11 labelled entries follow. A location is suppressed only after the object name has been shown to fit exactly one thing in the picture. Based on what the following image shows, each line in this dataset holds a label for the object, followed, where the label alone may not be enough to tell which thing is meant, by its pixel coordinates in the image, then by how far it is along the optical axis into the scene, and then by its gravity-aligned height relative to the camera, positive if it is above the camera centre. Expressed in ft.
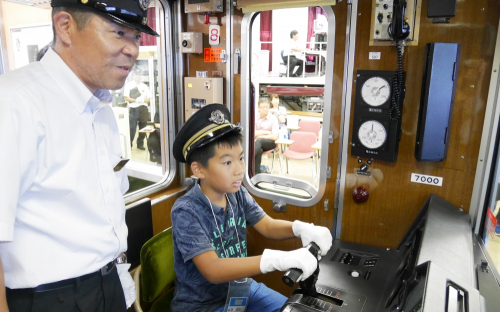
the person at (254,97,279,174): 16.55 -2.09
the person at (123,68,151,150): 11.63 -0.70
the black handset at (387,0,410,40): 6.38 +1.19
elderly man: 3.03 -0.79
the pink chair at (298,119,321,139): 20.30 -2.35
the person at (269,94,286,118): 20.84 -1.37
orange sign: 9.40 +0.80
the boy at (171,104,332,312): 4.98 -2.30
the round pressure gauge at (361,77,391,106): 7.06 -0.09
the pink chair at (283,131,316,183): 17.49 -3.08
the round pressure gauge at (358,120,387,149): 7.21 -1.00
